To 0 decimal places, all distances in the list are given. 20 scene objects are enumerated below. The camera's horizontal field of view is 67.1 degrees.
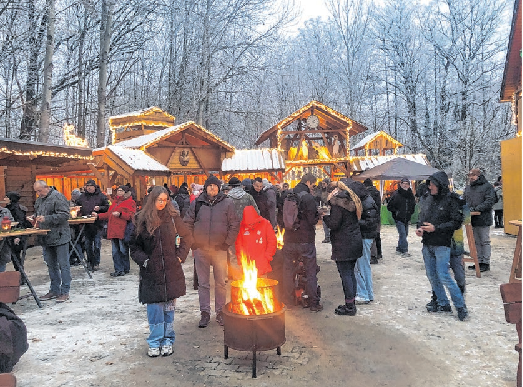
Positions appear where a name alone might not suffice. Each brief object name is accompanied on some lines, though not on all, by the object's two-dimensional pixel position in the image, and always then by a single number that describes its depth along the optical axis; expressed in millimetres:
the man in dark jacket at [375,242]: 9195
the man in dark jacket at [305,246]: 6000
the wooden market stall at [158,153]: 11788
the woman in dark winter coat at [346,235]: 5691
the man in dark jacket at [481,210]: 8023
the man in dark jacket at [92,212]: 9367
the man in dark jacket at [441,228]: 5367
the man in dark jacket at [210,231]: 5250
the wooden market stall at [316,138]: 21391
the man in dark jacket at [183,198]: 10282
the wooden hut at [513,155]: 12359
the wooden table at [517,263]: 6285
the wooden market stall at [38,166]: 11291
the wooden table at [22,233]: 5926
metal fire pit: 4016
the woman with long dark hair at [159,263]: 4391
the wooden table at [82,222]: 8104
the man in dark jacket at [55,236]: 6594
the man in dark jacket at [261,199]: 8688
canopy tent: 12375
